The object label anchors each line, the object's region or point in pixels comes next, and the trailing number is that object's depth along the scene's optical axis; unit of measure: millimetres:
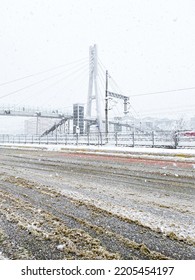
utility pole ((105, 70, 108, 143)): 27014
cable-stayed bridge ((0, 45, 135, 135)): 52469
